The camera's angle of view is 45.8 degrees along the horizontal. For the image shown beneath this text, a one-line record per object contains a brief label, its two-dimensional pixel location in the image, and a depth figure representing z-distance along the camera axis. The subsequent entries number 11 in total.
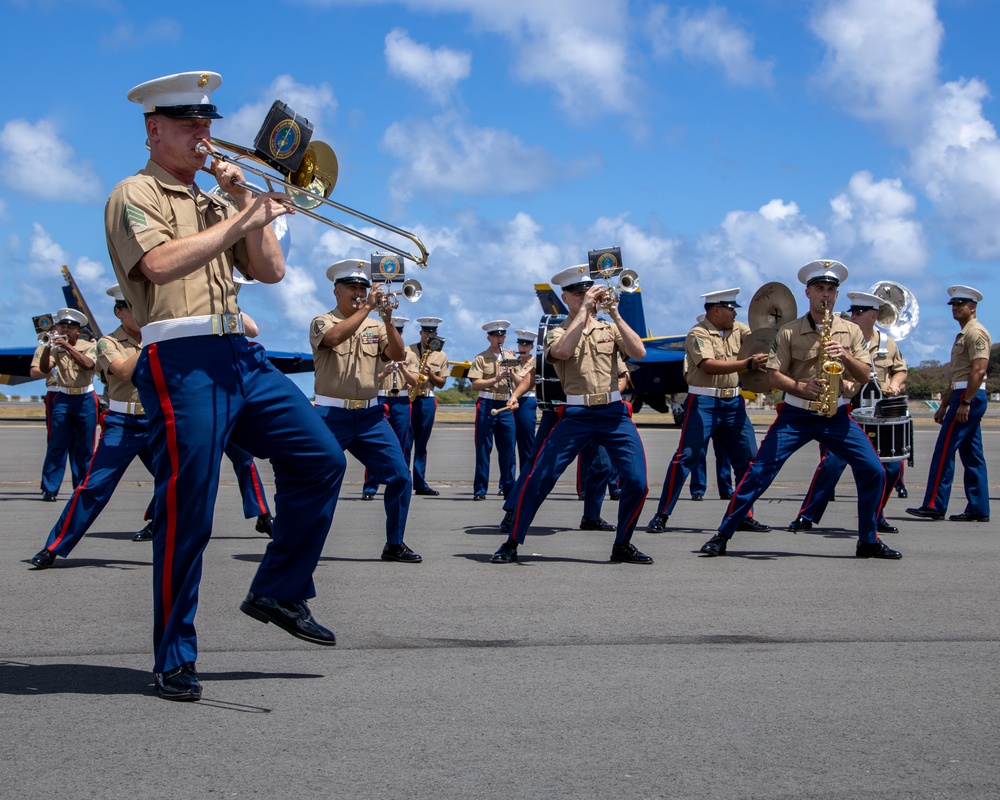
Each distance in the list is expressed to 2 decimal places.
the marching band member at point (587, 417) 8.02
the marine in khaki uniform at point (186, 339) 4.25
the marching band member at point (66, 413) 12.77
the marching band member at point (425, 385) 15.52
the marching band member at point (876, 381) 10.16
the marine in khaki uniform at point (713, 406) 10.32
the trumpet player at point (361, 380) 8.03
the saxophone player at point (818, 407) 8.20
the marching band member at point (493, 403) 13.89
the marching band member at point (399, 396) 14.71
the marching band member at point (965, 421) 11.02
